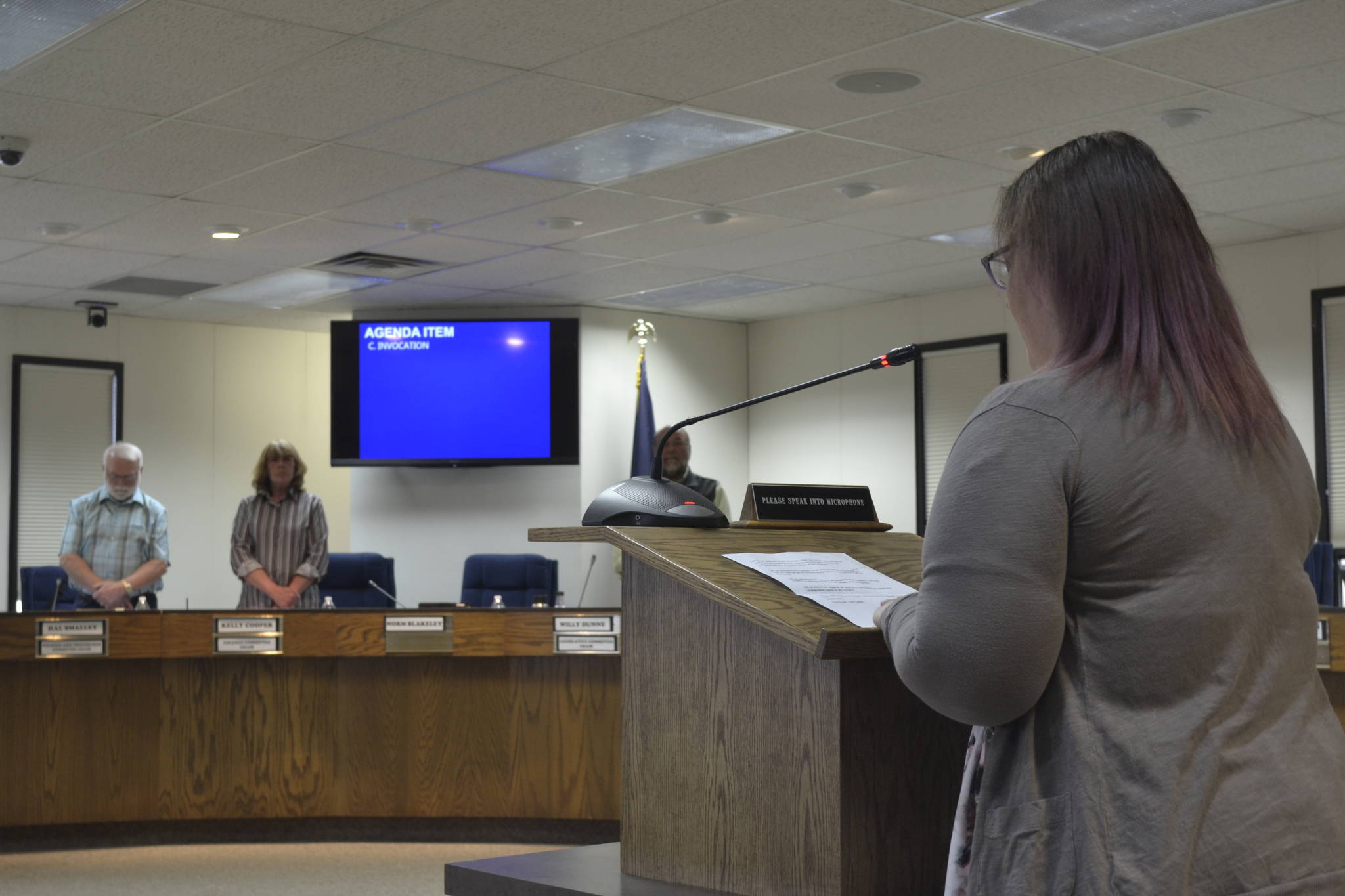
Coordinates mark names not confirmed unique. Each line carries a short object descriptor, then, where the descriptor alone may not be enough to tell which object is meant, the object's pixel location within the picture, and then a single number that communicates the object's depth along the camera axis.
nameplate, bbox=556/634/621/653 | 5.19
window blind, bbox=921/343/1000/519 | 8.45
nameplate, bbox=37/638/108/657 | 5.17
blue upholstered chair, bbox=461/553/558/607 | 7.03
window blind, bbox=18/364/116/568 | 8.96
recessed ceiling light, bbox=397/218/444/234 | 6.54
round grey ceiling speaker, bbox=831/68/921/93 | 4.46
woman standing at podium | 1.06
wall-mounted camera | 8.77
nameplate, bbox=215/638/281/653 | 5.28
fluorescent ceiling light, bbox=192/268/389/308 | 8.06
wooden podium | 1.44
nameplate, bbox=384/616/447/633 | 5.32
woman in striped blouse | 6.15
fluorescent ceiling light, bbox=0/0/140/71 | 3.81
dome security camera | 5.10
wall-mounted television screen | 8.70
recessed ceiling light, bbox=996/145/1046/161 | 5.38
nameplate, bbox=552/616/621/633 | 5.19
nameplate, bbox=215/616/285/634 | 5.29
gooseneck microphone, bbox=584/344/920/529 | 1.74
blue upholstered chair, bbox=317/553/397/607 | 7.05
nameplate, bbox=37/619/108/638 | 5.18
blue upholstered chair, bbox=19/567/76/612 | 6.96
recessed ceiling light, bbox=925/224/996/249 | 6.93
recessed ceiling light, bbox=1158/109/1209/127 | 4.88
